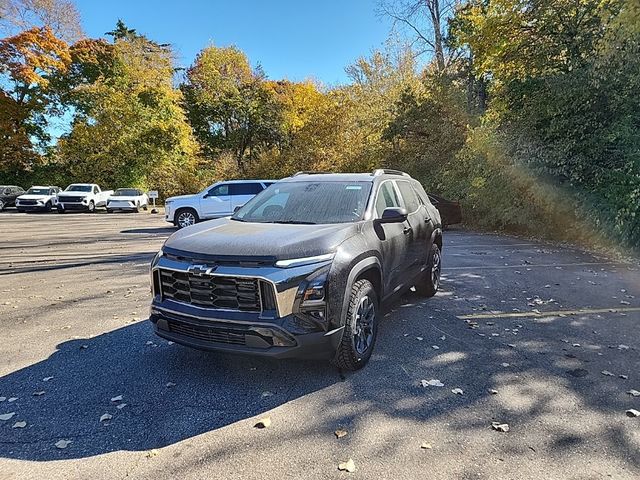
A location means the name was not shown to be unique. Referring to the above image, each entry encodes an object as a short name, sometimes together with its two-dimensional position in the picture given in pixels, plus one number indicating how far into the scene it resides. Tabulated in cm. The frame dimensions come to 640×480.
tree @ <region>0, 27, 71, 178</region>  2809
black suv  327
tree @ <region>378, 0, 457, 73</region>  2192
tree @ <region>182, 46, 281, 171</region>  3609
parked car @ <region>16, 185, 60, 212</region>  2425
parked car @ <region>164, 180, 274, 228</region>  1548
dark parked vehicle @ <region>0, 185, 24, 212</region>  2594
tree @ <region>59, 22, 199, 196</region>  3023
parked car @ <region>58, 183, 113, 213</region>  2448
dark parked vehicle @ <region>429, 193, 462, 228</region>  1538
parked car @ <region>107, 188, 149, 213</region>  2471
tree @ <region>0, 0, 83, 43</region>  2858
